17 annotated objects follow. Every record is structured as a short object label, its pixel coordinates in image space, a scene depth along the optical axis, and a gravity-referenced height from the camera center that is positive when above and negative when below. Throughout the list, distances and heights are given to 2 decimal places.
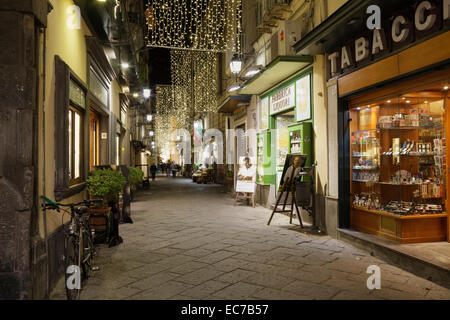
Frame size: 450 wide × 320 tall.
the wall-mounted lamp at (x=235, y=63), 11.02 +3.42
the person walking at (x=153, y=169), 27.38 -0.35
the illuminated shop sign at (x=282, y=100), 9.16 +1.93
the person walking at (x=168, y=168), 35.21 -0.36
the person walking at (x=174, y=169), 34.26 -0.46
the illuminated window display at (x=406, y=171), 5.59 -0.16
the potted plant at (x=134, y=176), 11.95 -0.41
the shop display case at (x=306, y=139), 7.98 +0.60
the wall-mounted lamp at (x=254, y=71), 10.60 +3.10
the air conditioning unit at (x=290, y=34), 8.66 +3.46
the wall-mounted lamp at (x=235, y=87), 12.29 +2.95
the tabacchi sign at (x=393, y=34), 4.41 +2.05
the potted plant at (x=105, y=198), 5.77 -0.65
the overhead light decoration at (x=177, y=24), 12.02 +5.51
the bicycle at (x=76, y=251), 3.73 -1.08
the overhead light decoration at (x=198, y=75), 20.08 +6.03
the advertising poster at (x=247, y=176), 11.27 -0.42
